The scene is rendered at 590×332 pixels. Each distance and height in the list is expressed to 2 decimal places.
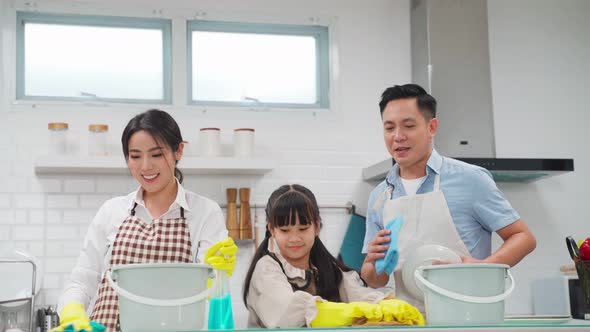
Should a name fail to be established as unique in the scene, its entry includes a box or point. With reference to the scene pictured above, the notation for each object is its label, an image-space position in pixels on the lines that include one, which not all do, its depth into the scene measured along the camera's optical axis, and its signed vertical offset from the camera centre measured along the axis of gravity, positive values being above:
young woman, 2.29 -0.11
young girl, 2.14 -0.25
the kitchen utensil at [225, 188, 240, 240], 4.24 -0.15
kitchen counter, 1.47 -0.29
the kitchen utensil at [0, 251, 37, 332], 3.80 -0.47
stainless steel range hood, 4.21 +0.59
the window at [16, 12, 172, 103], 4.34 +0.78
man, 2.56 -0.05
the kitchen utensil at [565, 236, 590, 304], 2.22 -0.28
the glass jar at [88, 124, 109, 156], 4.07 +0.28
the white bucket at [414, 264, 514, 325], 1.61 -0.24
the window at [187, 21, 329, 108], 4.54 +0.76
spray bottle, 1.68 -0.27
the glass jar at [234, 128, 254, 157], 4.18 +0.25
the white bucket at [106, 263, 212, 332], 1.51 -0.22
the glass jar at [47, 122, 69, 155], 4.03 +0.29
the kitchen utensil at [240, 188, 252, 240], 4.24 -0.17
